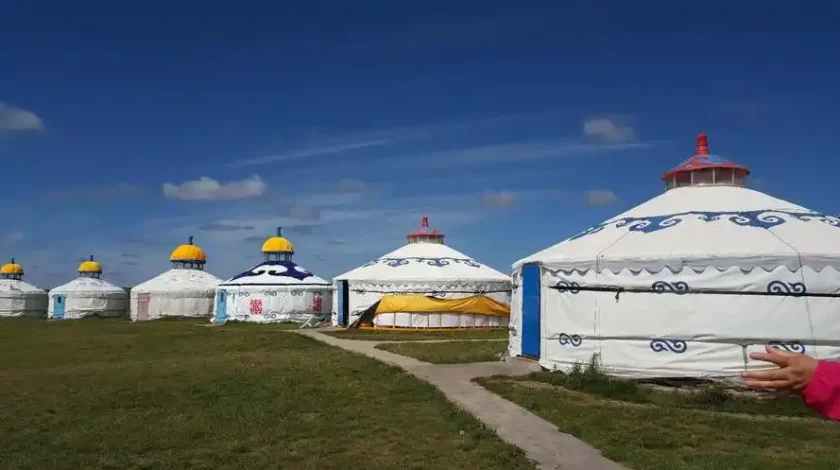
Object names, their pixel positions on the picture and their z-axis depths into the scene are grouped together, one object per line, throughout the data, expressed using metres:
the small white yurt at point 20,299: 42.38
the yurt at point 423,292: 21.05
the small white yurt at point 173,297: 33.50
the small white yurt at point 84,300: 37.28
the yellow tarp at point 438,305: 20.94
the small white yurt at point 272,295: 27.98
